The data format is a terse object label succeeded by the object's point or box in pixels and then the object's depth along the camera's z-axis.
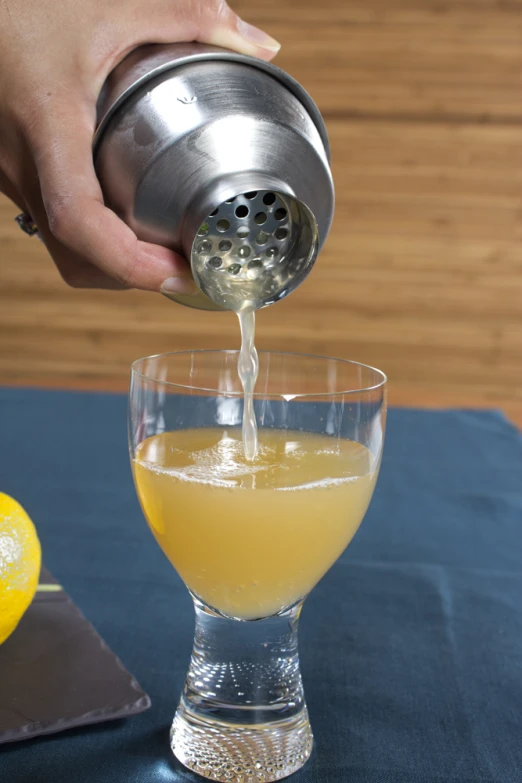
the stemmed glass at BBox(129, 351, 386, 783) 0.57
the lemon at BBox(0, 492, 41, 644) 0.62
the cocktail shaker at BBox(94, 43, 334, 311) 0.60
